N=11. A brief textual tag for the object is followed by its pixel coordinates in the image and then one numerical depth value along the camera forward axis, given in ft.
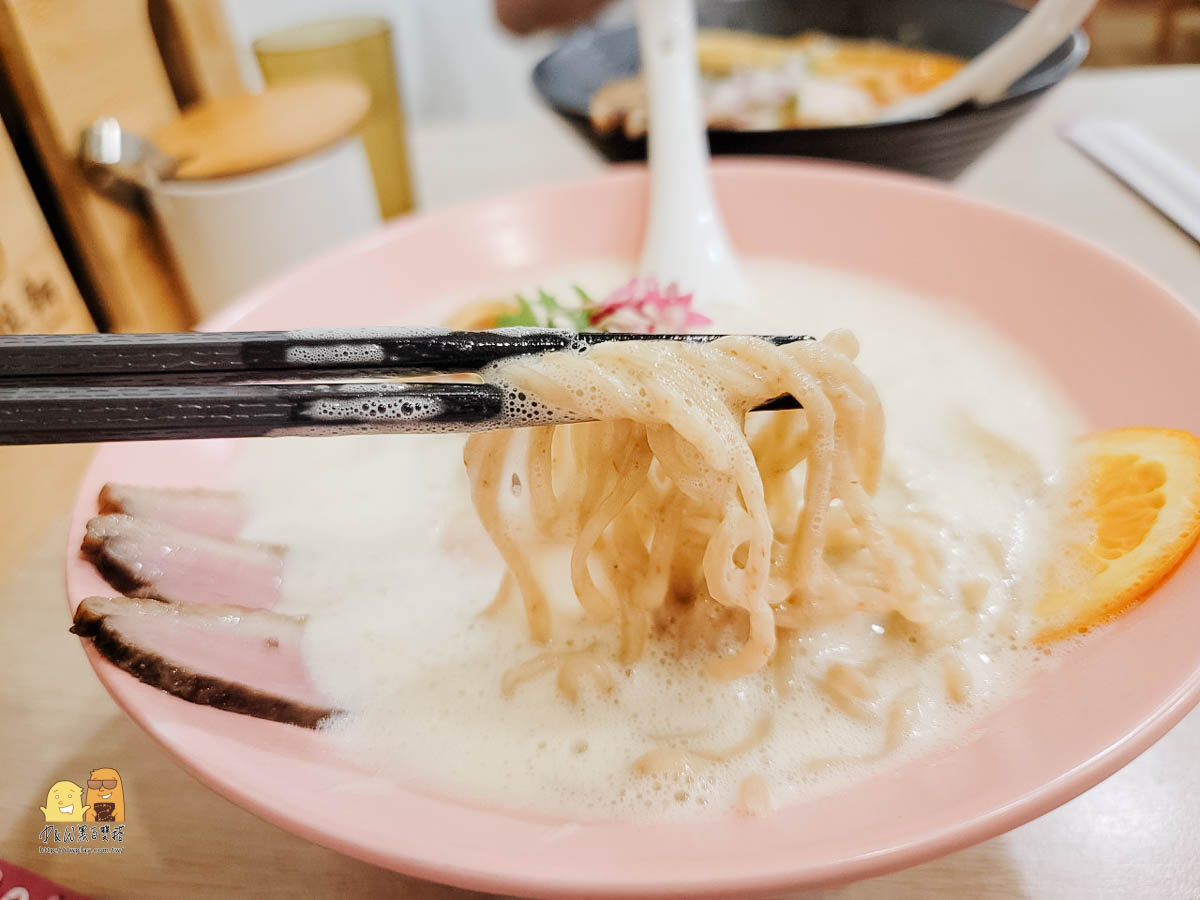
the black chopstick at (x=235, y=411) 0.49
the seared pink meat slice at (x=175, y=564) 0.62
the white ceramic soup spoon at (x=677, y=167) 1.03
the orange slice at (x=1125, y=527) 0.58
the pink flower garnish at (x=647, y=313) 0.88
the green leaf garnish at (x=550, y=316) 0.90
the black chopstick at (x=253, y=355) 0.52
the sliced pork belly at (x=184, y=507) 0.67
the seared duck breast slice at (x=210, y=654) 0.56
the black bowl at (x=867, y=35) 1.02
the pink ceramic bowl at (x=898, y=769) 0.45
